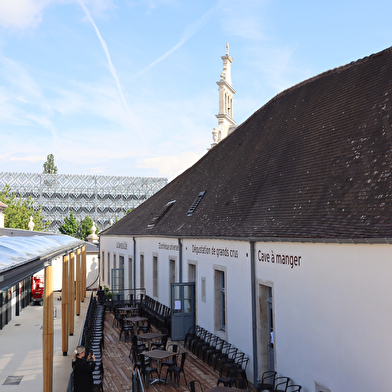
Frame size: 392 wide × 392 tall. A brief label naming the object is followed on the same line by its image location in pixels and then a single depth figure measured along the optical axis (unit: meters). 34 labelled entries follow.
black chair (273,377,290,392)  10.05
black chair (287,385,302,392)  9.82
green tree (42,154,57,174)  109.44
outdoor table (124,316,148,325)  18.94
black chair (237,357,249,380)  12.03
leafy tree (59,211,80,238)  76.12
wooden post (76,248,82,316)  24.24
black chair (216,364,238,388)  11.06
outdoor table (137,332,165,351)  14.90
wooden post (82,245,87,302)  30.66
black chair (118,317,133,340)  18.08
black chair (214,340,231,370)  13.12
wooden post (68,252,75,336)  17.74
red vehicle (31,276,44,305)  31.77
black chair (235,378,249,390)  10.86
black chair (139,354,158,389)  12.20
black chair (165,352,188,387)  12.13
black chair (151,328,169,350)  14.73
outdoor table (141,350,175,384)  12.38
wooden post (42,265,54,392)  10.88
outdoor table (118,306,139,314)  21.97
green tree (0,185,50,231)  66.25
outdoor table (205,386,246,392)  9.27
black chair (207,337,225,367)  13.74
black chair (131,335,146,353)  14.35
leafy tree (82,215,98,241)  76.56
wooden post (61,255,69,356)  16.11
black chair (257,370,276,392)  10.19
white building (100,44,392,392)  8.09
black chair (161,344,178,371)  12.59
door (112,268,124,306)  30.16
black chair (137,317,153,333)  17.98
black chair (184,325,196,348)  16.35
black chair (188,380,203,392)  9.87
